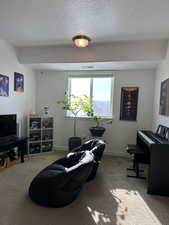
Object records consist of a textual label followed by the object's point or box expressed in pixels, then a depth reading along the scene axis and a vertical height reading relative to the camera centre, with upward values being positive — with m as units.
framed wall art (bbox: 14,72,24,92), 3.87 +0.51
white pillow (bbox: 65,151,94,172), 2.12 -0.82
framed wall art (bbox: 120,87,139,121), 4.29 +0.05
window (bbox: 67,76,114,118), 4.54 +0.38
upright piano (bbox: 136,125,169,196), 2.43 -0.99
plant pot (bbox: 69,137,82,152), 4.23 -1.08
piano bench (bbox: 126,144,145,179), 3.08 -0.95
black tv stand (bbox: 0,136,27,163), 3.13 -0.92
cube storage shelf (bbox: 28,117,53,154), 4.25 -0.91
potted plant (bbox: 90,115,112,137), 4.10 -0.69
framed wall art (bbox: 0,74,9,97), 3.40 +0.35
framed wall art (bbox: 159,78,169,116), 2.96 +0.15
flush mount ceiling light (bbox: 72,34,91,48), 2.91 +1.20
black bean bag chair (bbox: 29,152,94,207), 2.03 -1.10
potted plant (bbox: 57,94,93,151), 4.25 -0.08
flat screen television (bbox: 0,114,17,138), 3.27 -0.52
